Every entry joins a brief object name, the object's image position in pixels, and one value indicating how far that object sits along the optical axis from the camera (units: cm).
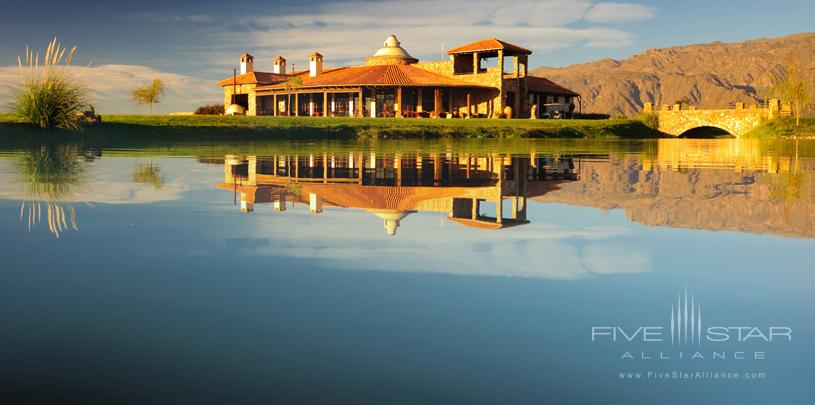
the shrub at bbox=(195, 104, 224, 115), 8250
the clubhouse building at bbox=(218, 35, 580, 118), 6944
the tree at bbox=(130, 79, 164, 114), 8481
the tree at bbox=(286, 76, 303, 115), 7125
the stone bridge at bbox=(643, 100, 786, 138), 7331
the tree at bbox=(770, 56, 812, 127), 7619
